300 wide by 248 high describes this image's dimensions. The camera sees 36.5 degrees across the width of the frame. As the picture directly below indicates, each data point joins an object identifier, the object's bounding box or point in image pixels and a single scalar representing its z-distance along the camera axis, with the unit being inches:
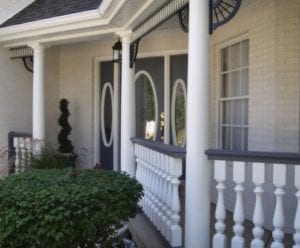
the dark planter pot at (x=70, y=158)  349.1
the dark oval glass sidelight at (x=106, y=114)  360.8
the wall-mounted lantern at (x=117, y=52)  281.8
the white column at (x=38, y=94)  325.4
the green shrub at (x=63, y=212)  133.9
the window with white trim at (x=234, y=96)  239.6
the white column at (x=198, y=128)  149.6
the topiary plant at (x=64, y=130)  364.8
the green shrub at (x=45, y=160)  309.3
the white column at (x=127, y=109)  258.2
